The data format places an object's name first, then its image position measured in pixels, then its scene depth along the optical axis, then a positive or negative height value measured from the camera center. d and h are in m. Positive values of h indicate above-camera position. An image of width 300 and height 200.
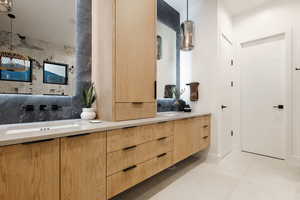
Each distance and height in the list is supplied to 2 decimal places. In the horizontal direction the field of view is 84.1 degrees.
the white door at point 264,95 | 3.08 +0.12
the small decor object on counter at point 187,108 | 3.10 -0.15
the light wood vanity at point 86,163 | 0.92 -0.46
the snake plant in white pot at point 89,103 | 1.77 -0.03
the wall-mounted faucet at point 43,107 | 1.60 -0.07
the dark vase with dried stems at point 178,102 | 3.19 -0.03
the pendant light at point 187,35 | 3.01 +1.19
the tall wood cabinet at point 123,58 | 1.69 +0.47
